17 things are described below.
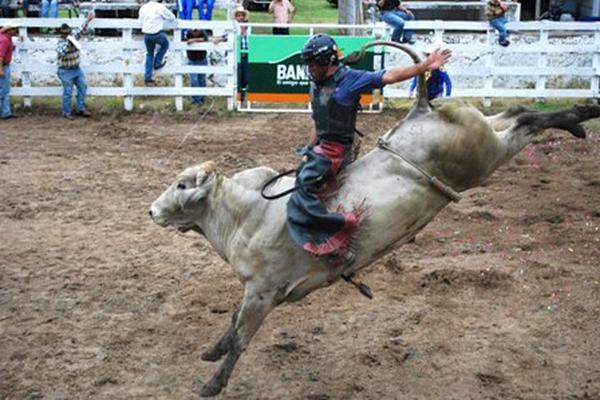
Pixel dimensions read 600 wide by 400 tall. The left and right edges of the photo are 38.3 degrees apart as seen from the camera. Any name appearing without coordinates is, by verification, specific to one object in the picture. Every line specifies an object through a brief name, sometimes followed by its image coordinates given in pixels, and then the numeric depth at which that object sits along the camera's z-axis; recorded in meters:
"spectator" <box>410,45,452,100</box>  13.61
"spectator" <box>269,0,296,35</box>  17.19
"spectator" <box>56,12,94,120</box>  14.06
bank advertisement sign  14.54
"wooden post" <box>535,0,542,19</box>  21.34
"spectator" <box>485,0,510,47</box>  14.68
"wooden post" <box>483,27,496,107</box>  15.08
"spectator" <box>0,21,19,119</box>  13.99
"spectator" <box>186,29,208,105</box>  15.10
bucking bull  5.16
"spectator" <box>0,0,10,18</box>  18.47
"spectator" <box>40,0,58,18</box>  18.83
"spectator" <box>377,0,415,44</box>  14.93
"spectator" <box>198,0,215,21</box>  16.28
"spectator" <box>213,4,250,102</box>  14.73
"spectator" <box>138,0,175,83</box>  14.53
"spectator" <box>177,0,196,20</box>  16.09
